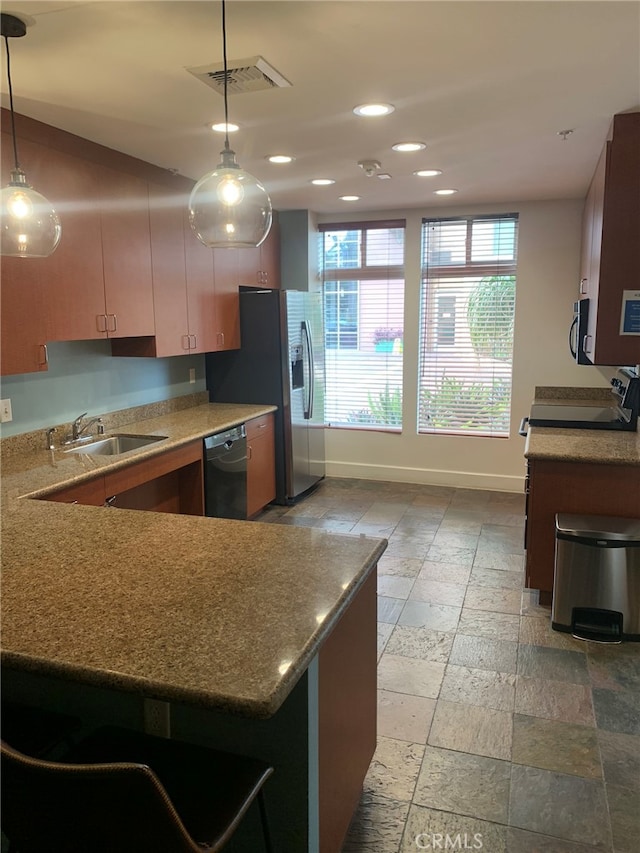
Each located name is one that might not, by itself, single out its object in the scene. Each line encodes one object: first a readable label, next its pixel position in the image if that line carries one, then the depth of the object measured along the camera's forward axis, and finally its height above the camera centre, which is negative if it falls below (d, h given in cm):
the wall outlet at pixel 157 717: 156 -97
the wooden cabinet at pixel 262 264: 501 +53
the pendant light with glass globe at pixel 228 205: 180 +36
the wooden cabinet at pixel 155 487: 298 -84
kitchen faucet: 362 -58
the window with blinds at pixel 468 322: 539 +4
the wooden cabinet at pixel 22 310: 278 +8
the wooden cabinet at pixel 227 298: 464 +22
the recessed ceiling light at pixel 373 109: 274 +96
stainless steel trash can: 297 -121
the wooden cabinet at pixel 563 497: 319 -88
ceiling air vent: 223 +93
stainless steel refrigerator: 488 -35
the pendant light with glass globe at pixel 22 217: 186 +33
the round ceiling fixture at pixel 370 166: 375 +97
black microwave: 389 -3
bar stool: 97 -79
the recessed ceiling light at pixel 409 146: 336 +97
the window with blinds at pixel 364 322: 571 +5
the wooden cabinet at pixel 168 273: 387 +35
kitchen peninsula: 120 -64
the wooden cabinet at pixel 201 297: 425 +21
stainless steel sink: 371 -69
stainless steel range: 376 -59
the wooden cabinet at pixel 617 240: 287 +40
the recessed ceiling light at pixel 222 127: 297 +96
